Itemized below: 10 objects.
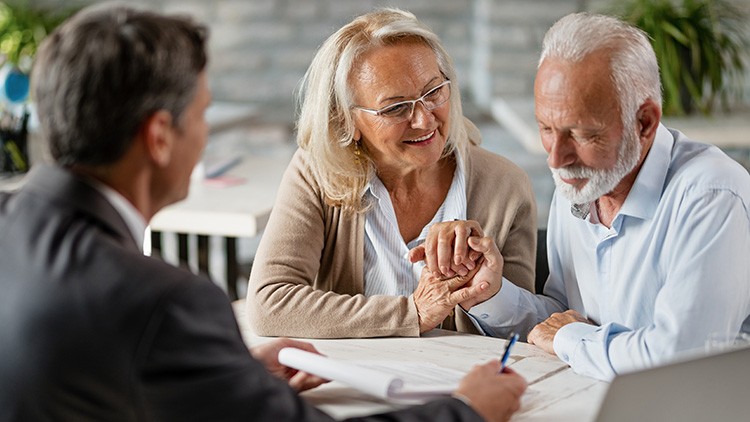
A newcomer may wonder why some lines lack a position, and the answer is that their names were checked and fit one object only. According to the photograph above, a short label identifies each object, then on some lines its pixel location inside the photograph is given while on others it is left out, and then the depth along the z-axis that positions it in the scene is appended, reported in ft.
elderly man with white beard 5.56
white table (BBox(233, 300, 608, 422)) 5.23
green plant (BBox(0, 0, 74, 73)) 13.71
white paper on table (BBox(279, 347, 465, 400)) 5.11
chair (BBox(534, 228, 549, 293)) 7.45
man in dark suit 3.90
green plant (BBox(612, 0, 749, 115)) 12.00
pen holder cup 11.35
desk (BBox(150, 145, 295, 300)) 9.69
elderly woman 7.00
